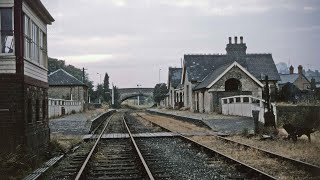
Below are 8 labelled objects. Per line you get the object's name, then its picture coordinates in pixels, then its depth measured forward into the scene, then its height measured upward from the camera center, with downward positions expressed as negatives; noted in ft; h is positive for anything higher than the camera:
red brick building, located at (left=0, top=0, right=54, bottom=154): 37.24 +2.65
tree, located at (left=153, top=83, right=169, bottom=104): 288.22 +9.92
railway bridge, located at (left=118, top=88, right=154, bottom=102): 362.53 +12.32
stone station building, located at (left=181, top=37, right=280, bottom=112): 134.72 +9.78
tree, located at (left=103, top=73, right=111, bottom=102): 349.39 +15.23
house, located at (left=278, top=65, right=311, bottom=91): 264.72 +15.37
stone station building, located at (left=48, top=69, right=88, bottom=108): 187.01 +9.09
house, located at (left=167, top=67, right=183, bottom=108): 213.05 +10.72
